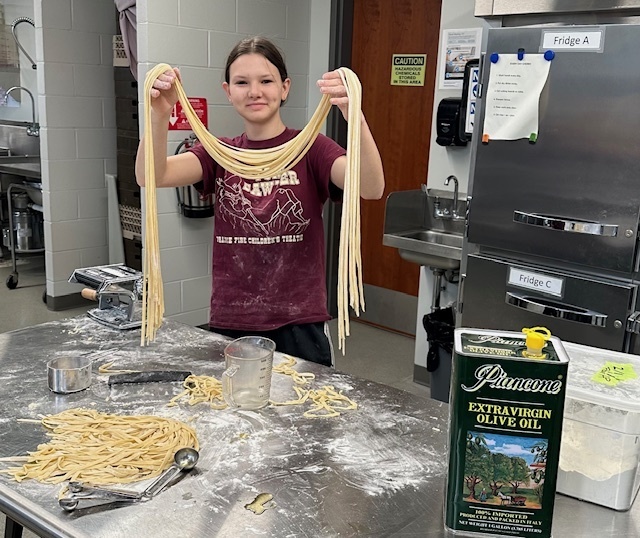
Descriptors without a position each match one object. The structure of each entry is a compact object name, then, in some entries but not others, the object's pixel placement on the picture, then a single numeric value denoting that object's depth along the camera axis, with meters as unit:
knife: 1.68
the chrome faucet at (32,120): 5.93
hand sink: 3.32
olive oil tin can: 1.04
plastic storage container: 1.13
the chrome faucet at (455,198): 3.55
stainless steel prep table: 1.13
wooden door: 4.22
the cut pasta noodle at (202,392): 1.58
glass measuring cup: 1.56
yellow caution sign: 4.25
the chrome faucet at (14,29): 5.99
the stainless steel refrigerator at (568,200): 2.46
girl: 2.02
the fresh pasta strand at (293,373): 1.73
